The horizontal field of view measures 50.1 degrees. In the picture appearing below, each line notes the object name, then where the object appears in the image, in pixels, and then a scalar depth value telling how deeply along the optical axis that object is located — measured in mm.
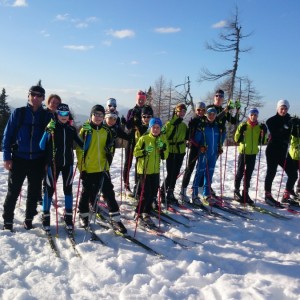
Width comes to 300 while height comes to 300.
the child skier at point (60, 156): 5414
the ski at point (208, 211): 6742
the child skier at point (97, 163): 5715
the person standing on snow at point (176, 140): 7172
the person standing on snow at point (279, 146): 7523
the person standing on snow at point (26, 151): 5406
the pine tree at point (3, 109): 36416
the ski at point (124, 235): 5062
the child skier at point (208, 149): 7234
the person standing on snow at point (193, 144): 7324
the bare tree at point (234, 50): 24878
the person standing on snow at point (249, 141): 7535
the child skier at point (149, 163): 6137
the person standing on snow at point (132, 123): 7438
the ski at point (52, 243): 4896
